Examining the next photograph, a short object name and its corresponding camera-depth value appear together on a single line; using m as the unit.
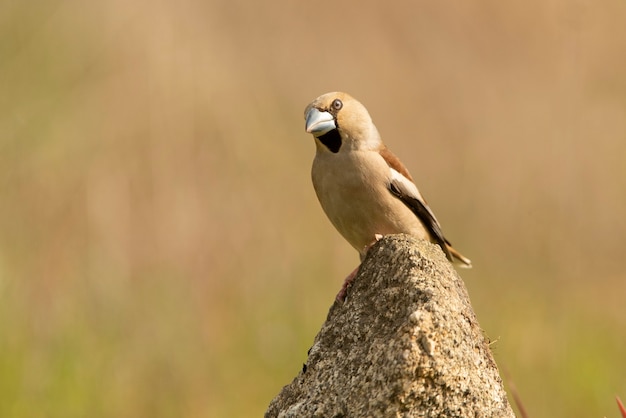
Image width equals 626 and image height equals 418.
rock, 6.54
